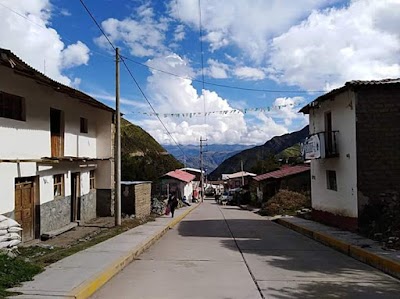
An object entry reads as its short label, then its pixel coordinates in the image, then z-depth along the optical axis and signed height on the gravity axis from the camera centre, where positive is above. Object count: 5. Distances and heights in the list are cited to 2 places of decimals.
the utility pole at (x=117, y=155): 18.78 +0.78
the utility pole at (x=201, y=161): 69.69 +1.64
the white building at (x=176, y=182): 54.78 -1.21
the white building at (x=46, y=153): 13.23 +0.81
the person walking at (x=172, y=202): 25.57 -1.75
